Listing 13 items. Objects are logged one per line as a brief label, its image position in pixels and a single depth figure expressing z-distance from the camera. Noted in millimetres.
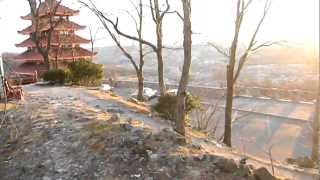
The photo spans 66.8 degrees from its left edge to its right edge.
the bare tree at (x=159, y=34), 10879
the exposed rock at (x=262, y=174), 4727
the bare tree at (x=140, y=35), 12275
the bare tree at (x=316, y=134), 9471
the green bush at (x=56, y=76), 12751
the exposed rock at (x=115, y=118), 6704
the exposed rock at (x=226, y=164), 4788
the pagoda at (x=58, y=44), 19170
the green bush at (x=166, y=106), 8636
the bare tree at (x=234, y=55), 8534
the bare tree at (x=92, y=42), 20496
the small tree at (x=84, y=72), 13153
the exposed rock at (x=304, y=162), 8682
